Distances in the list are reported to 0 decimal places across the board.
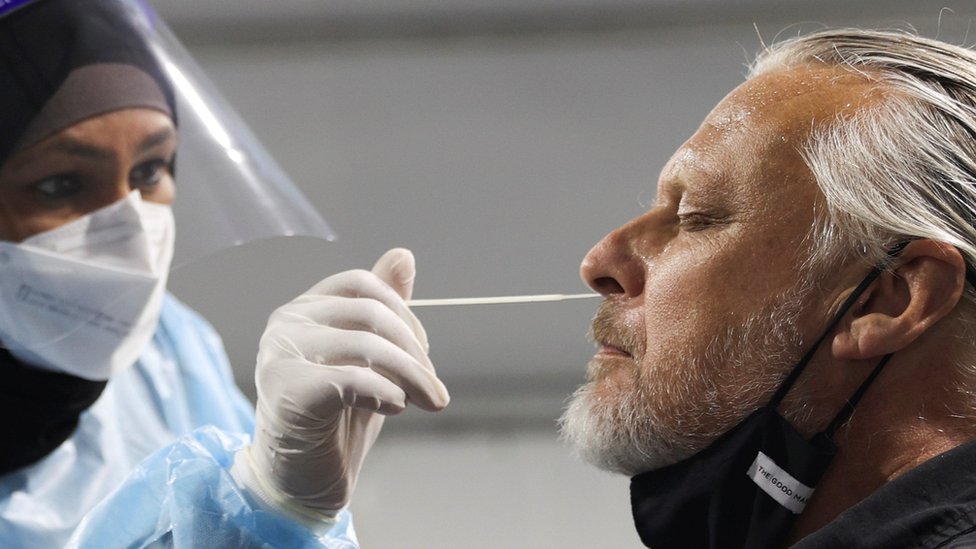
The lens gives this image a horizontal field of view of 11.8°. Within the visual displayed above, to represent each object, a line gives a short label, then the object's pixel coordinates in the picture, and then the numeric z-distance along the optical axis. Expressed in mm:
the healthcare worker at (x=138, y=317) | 2198
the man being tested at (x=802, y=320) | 2111
